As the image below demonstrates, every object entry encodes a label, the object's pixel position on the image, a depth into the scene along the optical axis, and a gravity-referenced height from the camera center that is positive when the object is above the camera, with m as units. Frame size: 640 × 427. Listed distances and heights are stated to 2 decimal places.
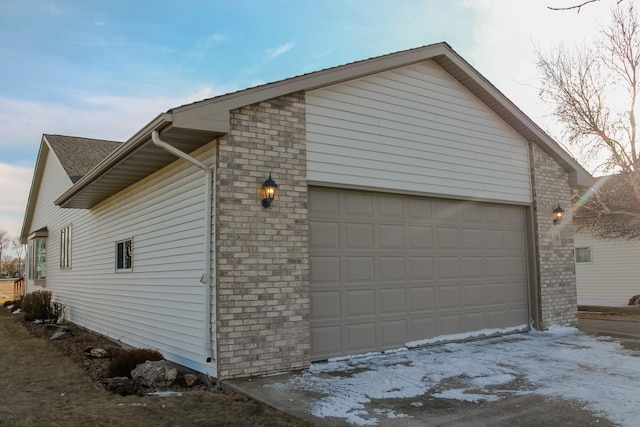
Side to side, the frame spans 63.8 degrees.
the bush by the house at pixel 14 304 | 20.05 -2.12
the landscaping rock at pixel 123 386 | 6.12 -1.64
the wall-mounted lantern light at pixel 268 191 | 6.58 +0.71
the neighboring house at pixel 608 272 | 18.97 -1.27
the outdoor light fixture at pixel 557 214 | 10.19 +0.52
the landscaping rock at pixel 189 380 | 6.46 -1.66
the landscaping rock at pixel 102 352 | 8.69 -1.73
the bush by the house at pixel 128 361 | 6.71 -1.47
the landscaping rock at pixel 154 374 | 6.30 -1.54
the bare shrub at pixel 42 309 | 15.10 -1.69
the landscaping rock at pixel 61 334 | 11.59 -1.90
